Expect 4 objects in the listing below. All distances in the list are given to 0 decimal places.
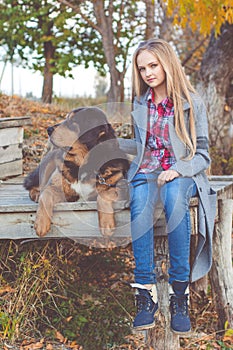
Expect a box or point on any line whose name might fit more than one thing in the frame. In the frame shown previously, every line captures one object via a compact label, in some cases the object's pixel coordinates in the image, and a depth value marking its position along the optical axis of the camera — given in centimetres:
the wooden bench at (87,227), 353
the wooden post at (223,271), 430
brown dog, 346
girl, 333
